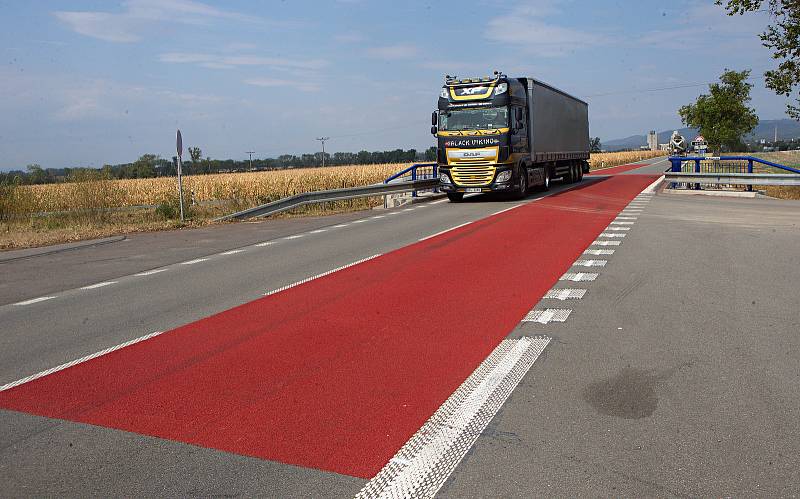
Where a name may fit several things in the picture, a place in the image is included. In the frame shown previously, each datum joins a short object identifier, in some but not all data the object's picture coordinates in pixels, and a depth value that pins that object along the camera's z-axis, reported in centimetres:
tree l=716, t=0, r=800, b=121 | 2577
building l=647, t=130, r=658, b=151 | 18325
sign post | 2062
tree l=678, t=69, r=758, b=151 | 7219
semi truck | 2327
